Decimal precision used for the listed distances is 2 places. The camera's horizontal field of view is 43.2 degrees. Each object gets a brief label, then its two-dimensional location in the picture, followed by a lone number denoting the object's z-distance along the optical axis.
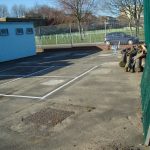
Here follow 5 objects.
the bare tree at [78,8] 27.97
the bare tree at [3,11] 57.15
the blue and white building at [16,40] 15.72
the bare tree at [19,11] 59.51
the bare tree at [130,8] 20.78
